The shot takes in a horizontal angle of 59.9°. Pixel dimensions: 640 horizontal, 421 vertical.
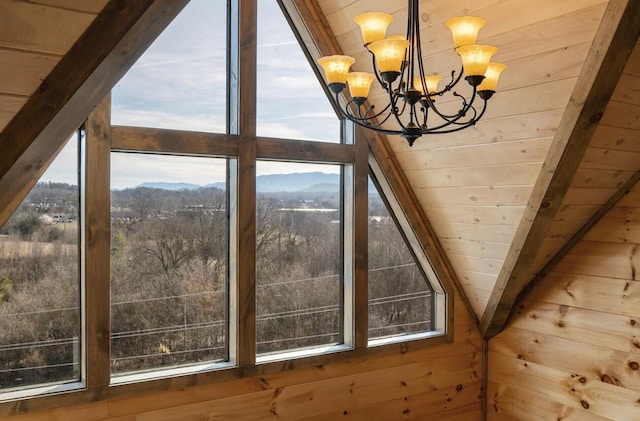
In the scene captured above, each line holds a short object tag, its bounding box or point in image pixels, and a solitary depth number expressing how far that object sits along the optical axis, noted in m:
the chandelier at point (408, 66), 1.61
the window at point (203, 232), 2.46
